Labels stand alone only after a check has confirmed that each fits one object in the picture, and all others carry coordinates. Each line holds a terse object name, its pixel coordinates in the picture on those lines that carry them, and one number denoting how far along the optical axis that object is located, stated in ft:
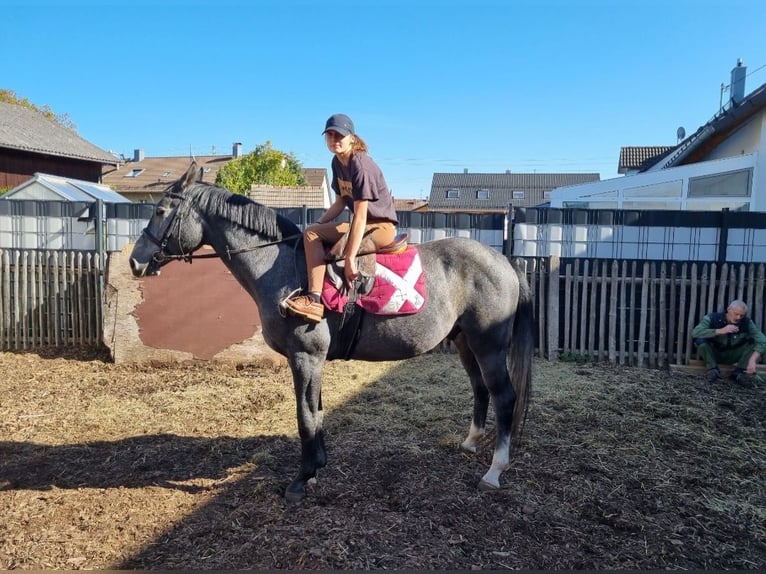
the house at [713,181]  32.48
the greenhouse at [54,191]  35.58
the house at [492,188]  158.61
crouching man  21.36
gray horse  11.65
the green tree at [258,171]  88.17
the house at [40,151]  81.92
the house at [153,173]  126.96
